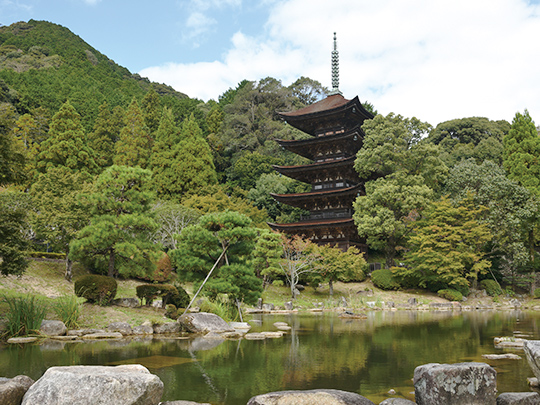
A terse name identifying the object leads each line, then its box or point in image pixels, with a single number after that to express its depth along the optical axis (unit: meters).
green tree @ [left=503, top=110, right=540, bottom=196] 33.34
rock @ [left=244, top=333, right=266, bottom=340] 12.54
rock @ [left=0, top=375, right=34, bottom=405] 5.04
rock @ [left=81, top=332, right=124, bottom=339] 11.98
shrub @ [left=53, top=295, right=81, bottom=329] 12.37
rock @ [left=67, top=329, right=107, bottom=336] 11.92
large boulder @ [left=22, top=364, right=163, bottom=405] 4.73
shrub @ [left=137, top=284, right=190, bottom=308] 15.55
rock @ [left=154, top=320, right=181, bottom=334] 13.23
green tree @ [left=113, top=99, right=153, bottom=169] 43.06
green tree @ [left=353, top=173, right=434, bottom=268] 29.33
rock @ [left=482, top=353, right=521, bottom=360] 9.07
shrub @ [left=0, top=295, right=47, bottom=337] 11.30
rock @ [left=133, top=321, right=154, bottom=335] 12.86
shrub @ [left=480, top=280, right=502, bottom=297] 28.63
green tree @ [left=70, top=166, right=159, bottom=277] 16.06
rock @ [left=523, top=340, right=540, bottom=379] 5.84
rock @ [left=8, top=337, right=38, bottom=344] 10.79
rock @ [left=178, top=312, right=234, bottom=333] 13.45
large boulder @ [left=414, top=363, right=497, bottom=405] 5.29
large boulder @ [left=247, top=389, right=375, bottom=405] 4.96
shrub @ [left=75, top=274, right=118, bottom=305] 13.88
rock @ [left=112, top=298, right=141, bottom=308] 15.19
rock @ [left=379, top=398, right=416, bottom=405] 5.28
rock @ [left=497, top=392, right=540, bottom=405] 5.34
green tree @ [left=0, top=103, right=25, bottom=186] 10.57
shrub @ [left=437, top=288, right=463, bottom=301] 27.14
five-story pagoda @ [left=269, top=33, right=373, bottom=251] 33.03
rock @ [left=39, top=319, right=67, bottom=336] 11.60
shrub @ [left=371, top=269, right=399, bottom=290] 29.01
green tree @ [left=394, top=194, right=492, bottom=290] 26.97
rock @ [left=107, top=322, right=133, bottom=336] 12.65
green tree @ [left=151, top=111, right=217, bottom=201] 41.28
